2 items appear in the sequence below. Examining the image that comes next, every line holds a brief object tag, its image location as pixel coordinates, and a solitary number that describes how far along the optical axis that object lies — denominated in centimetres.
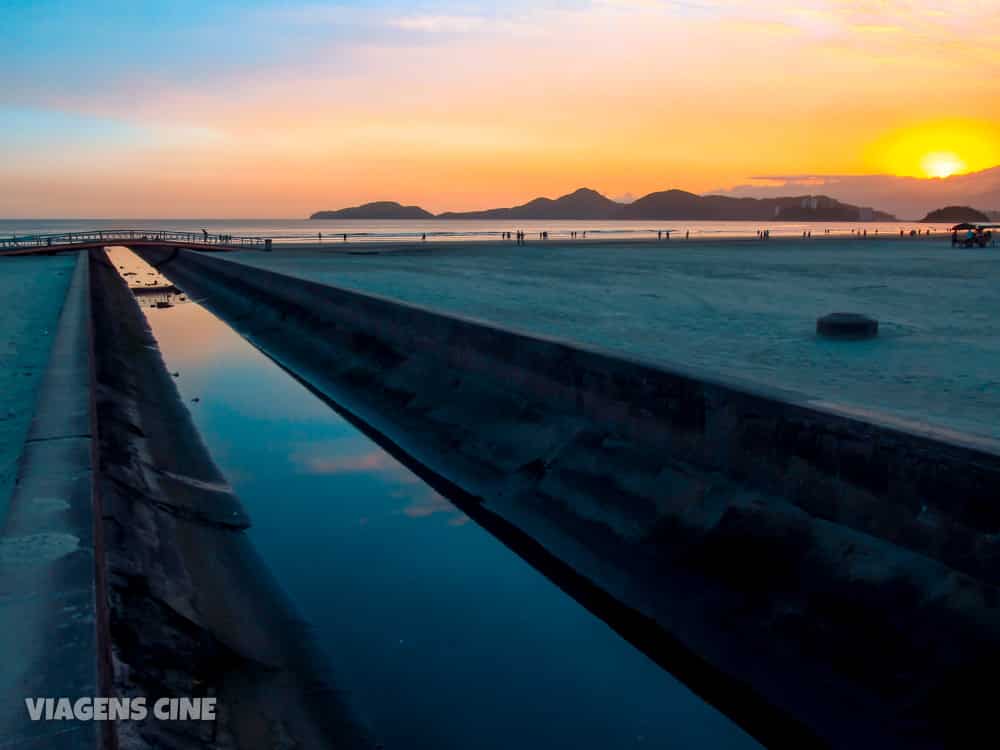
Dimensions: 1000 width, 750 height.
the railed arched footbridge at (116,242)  6400
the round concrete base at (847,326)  1453
